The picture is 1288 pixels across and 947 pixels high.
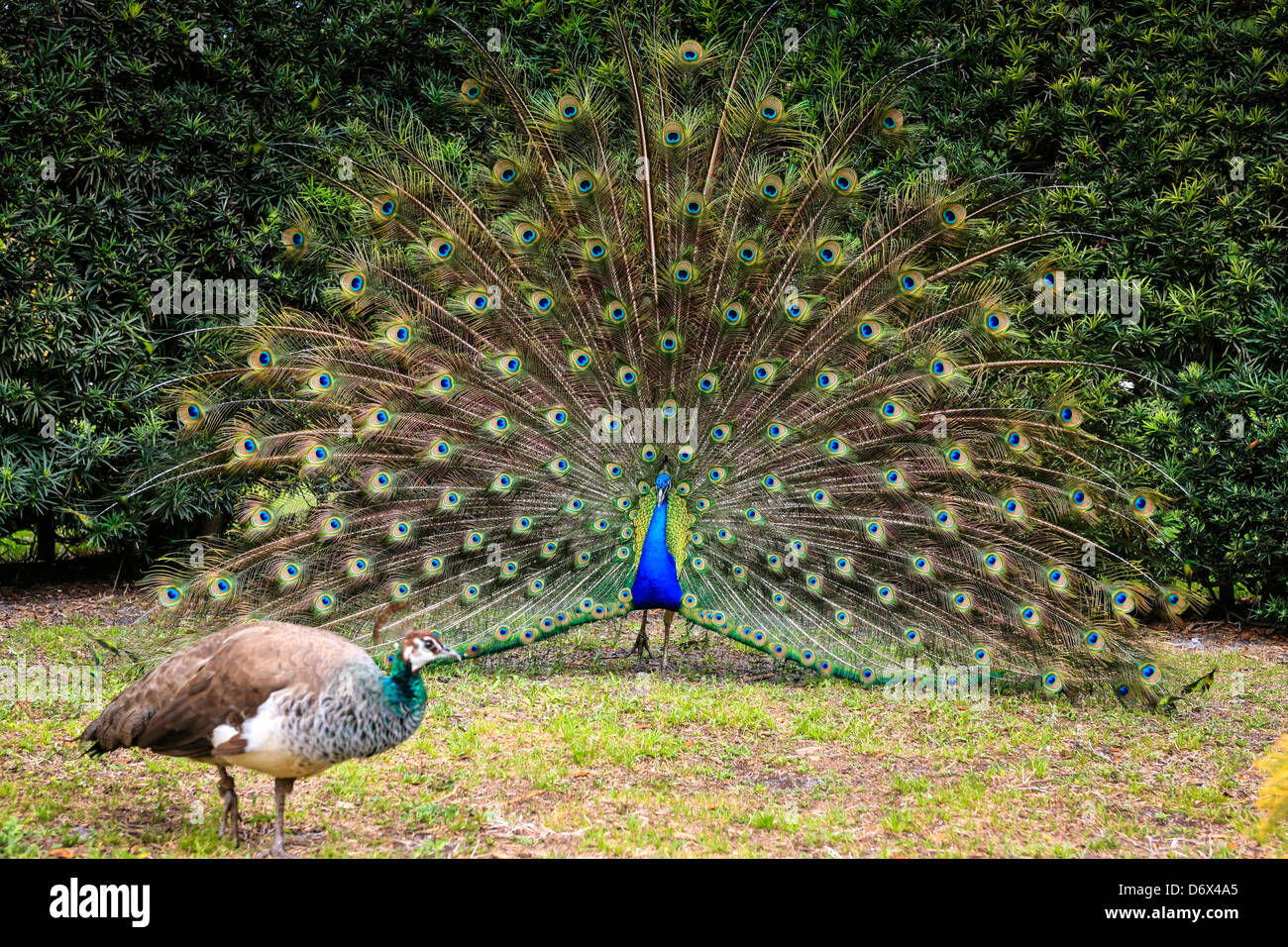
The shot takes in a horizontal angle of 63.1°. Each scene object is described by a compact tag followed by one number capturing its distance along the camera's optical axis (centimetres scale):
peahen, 348
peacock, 655
